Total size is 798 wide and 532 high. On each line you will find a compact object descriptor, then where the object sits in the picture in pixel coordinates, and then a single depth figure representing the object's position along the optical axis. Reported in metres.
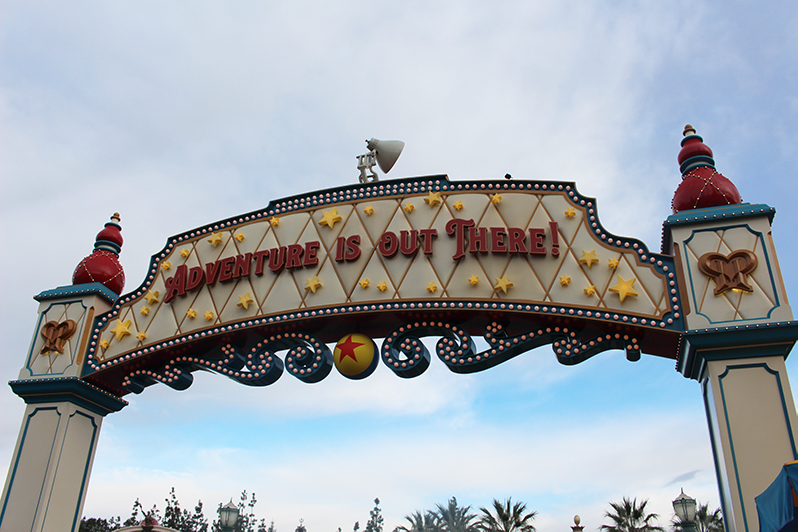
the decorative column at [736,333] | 5.83
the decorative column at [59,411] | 8.21
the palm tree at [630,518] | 20.75
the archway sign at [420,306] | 6.36
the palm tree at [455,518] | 28.67
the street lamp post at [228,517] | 9.59
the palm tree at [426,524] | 29.72
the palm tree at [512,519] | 20.06
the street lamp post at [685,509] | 10.60
